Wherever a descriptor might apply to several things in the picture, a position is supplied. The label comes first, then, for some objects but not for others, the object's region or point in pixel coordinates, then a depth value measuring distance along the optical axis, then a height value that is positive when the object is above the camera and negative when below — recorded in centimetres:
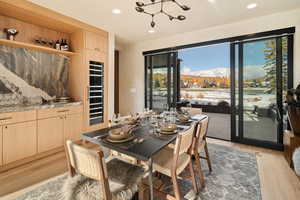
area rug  170 -113
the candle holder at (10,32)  257 +116
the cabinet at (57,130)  264 -65
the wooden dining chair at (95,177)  98 -66
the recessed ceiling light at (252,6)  258 +166
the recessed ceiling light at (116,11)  278 +167
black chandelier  192 +160
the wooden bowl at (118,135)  143 -37
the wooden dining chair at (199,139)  178 -54
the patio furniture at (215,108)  649 -48
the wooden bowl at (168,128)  169 -36
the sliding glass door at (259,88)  292 +20
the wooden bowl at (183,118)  226 -31
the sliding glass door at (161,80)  420 +55
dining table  122 -43
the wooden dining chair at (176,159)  139 -69
